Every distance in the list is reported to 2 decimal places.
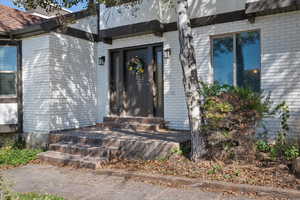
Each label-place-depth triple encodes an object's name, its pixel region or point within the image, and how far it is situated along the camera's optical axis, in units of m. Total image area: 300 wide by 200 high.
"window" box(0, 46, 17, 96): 7.79
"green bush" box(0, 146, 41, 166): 6.32
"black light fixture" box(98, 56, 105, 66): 8.89
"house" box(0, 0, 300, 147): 6.18
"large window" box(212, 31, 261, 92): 6.61
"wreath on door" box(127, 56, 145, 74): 8.32
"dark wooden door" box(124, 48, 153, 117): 8.23
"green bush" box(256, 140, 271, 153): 5.63
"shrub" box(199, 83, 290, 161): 4.85
